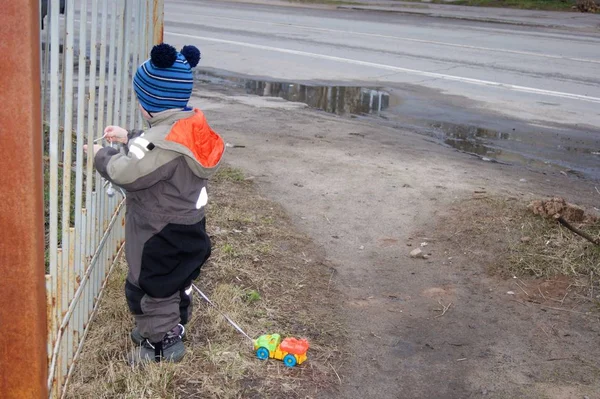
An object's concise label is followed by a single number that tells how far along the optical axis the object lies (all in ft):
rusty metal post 7.88
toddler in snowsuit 10.33
